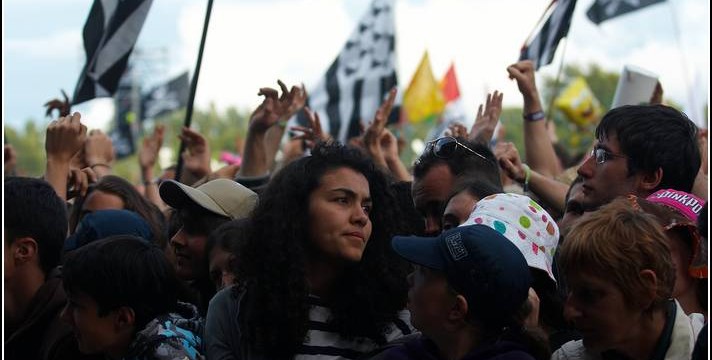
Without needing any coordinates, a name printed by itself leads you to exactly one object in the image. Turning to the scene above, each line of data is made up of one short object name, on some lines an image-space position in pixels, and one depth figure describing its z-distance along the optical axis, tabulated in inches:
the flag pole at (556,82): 308.0
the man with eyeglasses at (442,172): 184.1
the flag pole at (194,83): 277.1
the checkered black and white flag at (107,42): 272.1
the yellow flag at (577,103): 511.0
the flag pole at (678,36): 399.9
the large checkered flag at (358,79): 357.1
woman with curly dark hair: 151.3
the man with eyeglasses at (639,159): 171.3
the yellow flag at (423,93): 514.3
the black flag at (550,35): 293.9
